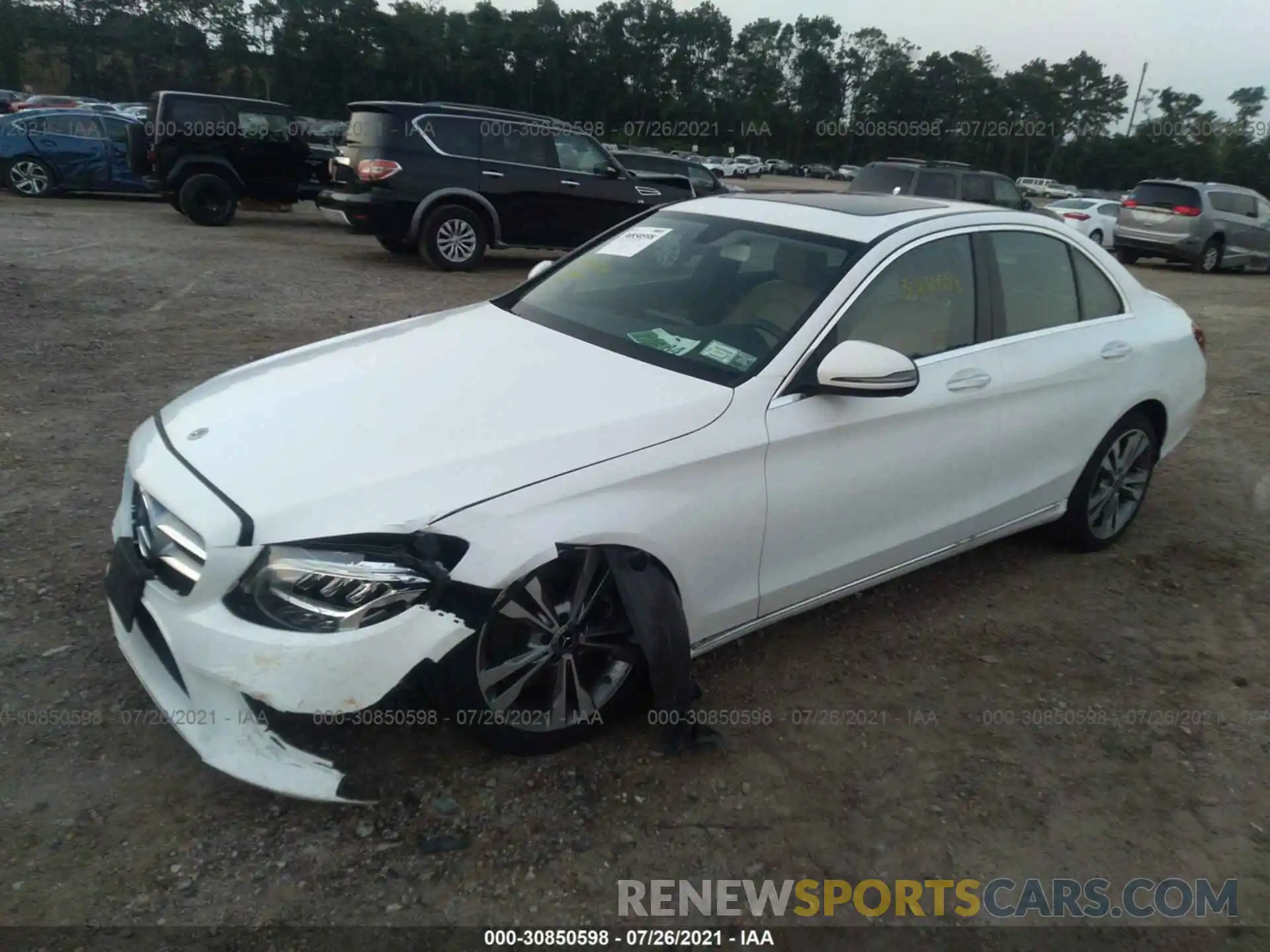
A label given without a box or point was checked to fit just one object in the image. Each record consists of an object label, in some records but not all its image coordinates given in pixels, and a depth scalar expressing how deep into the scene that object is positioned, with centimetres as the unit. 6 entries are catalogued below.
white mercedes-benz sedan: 249
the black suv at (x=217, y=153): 1395
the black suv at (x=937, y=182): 1474
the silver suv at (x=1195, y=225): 1772
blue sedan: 1579
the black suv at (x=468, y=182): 1141
